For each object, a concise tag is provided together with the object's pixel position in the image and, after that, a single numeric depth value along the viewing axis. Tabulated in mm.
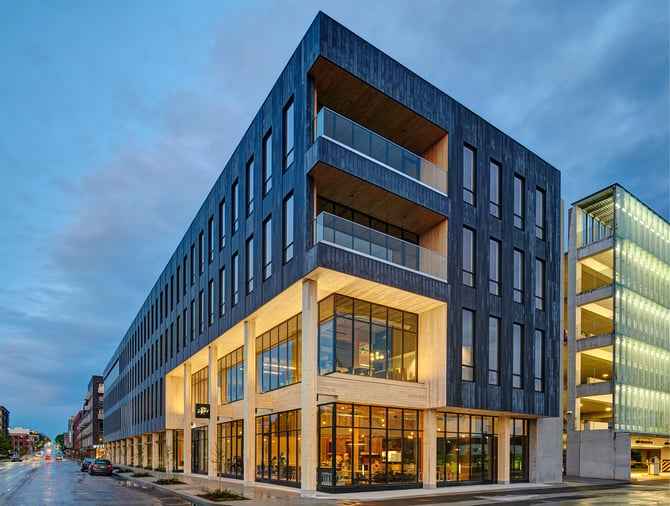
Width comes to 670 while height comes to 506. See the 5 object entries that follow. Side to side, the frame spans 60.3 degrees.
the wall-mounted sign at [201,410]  32188
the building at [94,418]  138712
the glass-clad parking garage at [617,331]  42344
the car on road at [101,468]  48250
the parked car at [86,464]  56031
